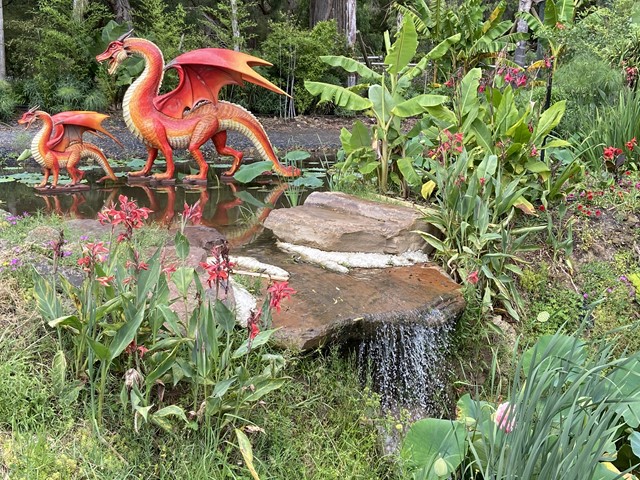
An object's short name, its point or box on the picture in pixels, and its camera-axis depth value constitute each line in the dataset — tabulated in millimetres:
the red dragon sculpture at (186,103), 6848
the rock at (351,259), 4074
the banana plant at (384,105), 5031
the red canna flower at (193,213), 2431
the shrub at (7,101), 12469
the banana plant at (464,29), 8680
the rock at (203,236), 4246
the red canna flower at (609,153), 4871
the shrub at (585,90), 6461
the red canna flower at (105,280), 2377
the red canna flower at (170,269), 2468
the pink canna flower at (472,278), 3758
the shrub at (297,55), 15133
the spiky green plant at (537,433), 1812
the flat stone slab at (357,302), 3023
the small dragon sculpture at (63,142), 6507
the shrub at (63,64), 13234
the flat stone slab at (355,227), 4352
